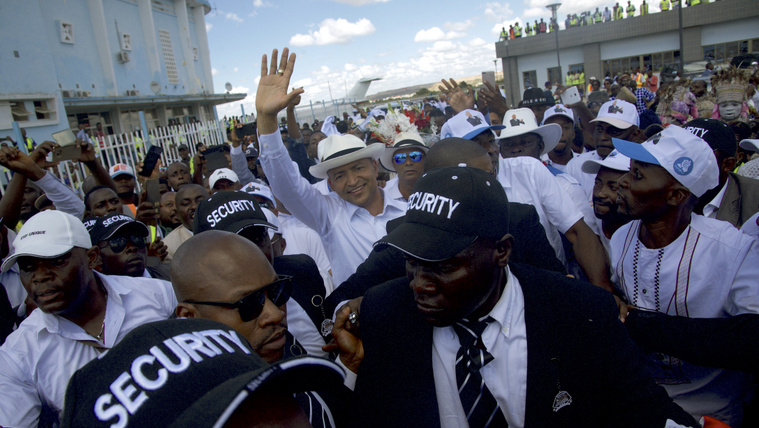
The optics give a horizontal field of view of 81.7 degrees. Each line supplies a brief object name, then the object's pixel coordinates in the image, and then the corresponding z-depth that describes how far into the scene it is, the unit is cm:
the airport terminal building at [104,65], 1280
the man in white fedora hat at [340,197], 284
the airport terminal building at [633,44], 3131
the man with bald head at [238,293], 157
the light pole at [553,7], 2175
